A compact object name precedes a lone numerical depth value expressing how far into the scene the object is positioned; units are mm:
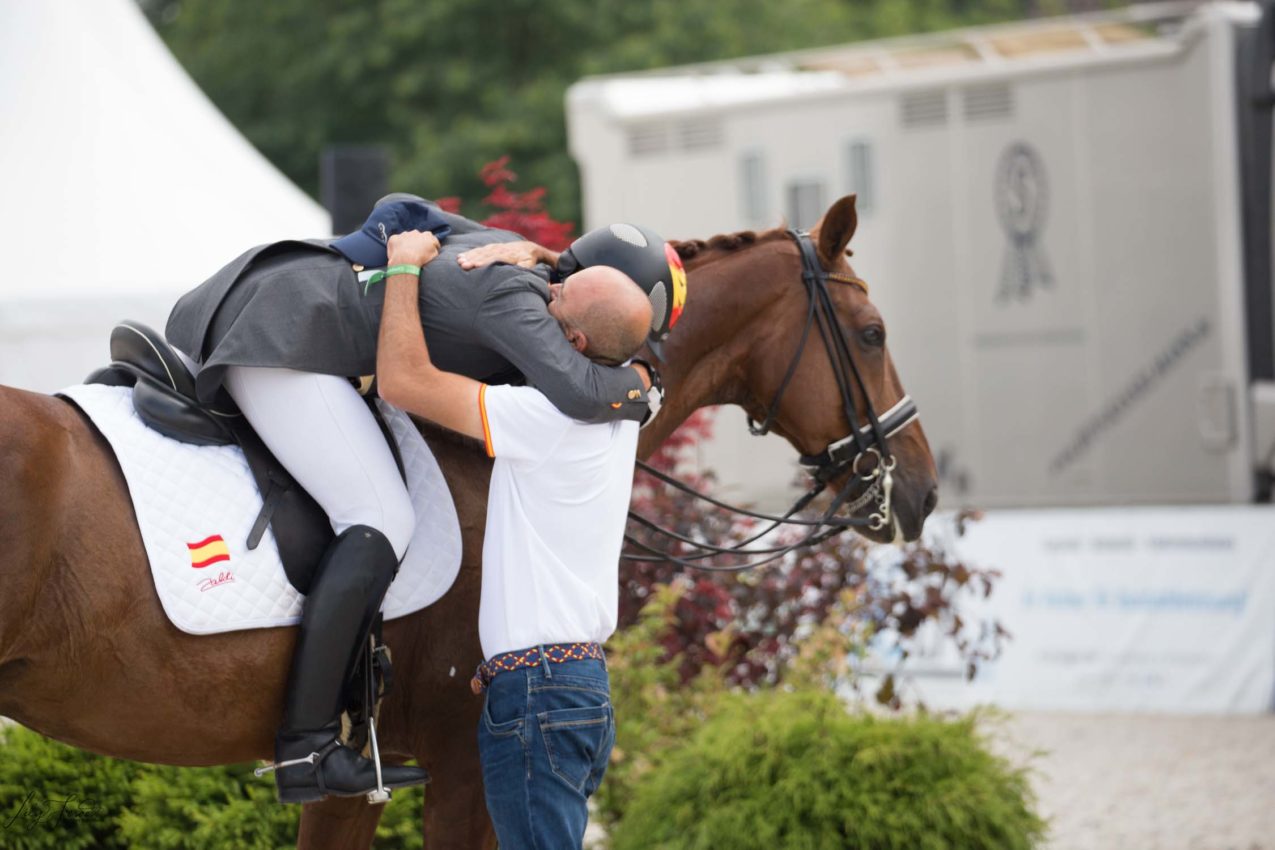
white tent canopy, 18156
